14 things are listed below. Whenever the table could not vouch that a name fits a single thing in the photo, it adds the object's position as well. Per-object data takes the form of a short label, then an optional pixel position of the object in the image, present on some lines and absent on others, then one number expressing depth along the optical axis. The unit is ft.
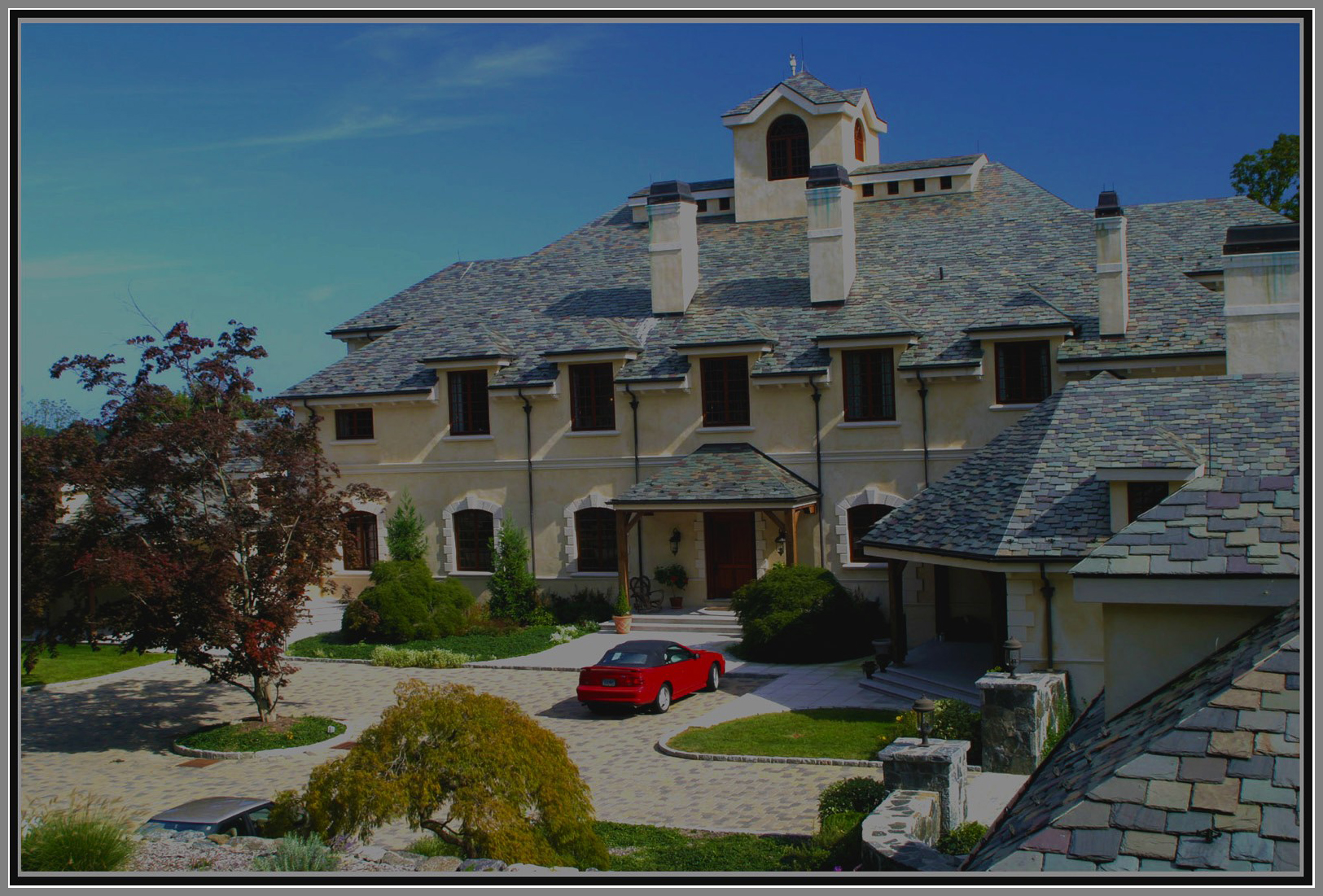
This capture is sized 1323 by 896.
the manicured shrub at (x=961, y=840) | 44.16
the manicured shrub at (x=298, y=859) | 37.50
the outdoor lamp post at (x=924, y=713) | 49.11
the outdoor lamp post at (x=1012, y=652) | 60.49
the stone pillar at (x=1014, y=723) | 56.18
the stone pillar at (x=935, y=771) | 46.32
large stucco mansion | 97.76
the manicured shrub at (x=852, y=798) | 51.21
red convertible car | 75.15
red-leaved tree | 69.72
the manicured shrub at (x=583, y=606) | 108.58
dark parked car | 47.26
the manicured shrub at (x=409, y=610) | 102.53
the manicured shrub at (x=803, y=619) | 90.33
